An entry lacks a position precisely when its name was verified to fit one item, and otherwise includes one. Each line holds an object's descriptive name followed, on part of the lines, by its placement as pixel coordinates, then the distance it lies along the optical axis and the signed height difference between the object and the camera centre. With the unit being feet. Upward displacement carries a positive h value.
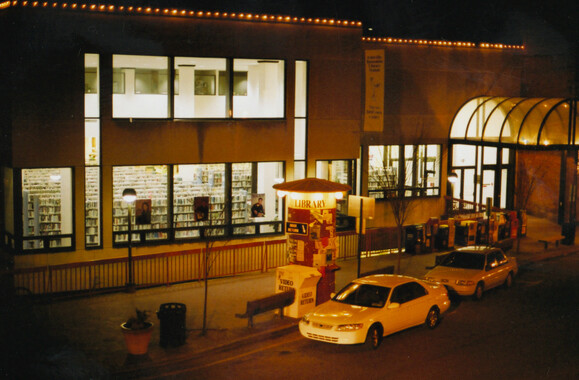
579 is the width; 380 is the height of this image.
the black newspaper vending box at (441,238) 89.56 -8.60
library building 65.72 +3.60
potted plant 47.60 -11.11
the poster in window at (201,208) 74.02 -4.48
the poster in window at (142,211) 70.79 -4.67
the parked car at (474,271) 65.46 -9.58
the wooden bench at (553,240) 92.22 -8.88
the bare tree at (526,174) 105.19 -0.79
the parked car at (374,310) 49.80 -10.33
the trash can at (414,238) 86.94 -8.42
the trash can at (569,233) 95.45 -8.26
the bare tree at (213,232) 71.97 -6.97
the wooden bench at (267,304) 55.26 -10.63
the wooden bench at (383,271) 67.45 -9.90
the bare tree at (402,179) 88.33 -1.61
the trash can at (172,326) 50.19 -11.13
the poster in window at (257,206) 78.07 -4.41
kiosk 60.90 -5.10
